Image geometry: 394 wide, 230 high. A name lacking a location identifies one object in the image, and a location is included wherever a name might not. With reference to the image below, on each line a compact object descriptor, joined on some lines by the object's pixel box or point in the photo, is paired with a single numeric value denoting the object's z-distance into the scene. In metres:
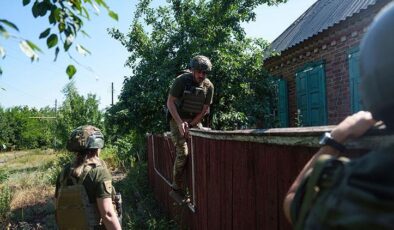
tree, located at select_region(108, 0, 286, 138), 9.50
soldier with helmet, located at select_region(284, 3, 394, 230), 0.89
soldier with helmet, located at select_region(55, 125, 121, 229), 3.32
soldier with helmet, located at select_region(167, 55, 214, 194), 5.48
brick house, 7.95
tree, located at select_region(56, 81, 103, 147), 19.43
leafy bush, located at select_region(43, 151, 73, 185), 14.38
